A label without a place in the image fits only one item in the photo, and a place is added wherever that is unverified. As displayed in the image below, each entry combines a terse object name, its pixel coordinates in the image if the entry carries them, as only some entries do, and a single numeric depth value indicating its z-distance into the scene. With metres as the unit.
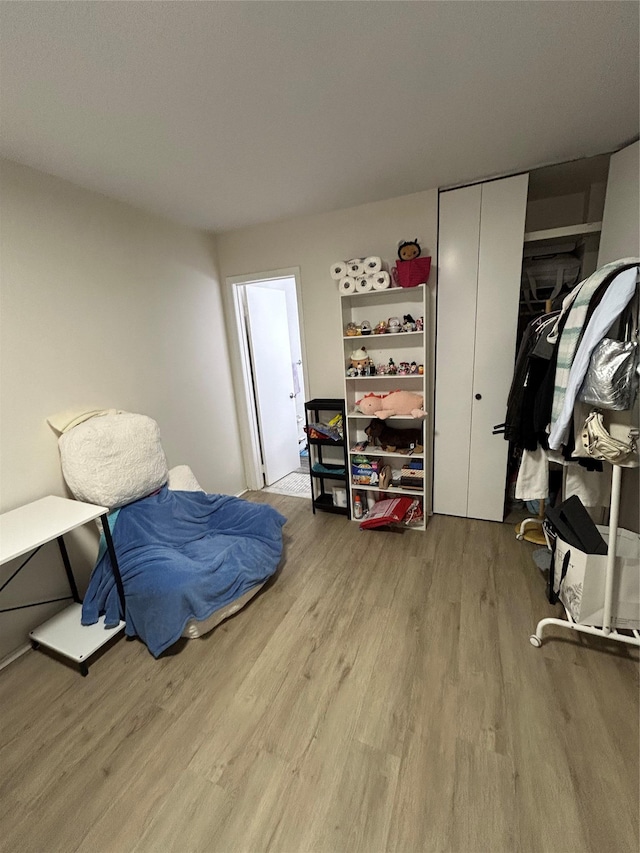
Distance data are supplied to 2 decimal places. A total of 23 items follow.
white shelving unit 2.72
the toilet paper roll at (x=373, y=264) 2.54
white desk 1.50
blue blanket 1.76
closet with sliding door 2.36
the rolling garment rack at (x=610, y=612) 1.44
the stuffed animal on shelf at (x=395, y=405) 2.66
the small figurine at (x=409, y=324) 2.63
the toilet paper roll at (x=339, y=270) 2.62
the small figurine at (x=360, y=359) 2.82
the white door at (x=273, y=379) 3.56
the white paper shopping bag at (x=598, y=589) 1.57
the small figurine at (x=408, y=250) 2.47
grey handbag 1.31
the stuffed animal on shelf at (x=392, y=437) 2.83
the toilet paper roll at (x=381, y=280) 2.53
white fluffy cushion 1.91
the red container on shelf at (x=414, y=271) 2.44
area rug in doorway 3.66
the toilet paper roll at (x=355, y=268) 2.60
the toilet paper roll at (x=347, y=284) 2.62
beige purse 1.36
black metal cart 3.01
